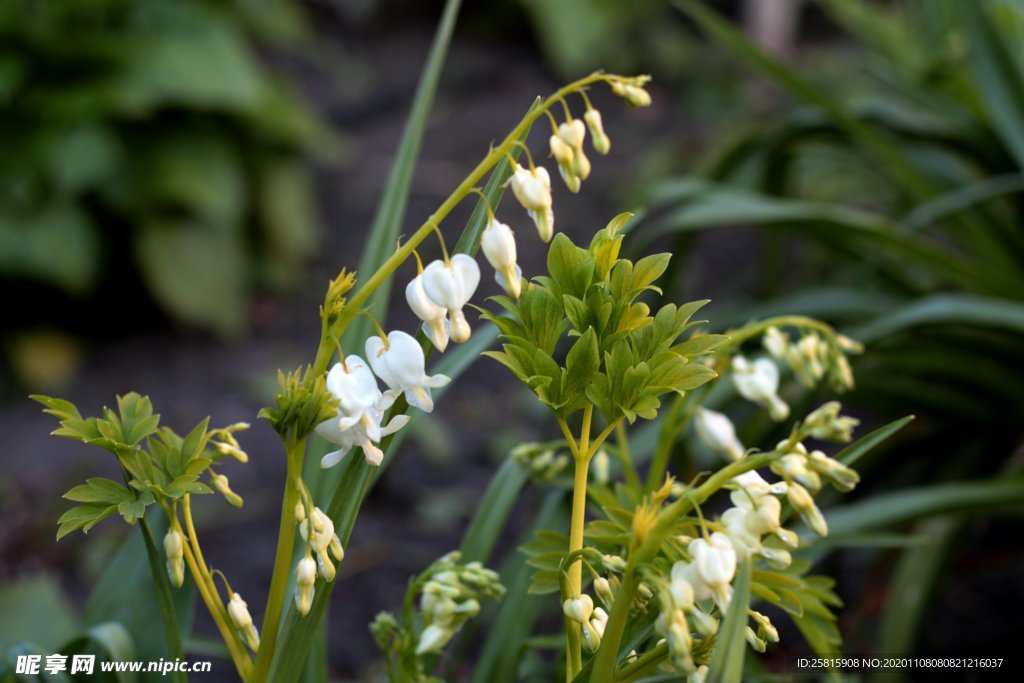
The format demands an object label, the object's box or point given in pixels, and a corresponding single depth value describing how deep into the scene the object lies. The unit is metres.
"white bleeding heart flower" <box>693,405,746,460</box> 1.25
